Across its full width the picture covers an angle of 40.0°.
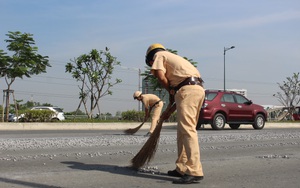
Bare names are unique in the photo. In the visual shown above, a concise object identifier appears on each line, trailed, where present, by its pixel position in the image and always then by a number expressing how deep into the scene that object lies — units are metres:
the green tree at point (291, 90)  47.88
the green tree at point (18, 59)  23.70
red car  17.45
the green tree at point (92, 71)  29.94
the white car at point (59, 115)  25.22
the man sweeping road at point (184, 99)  4.53
